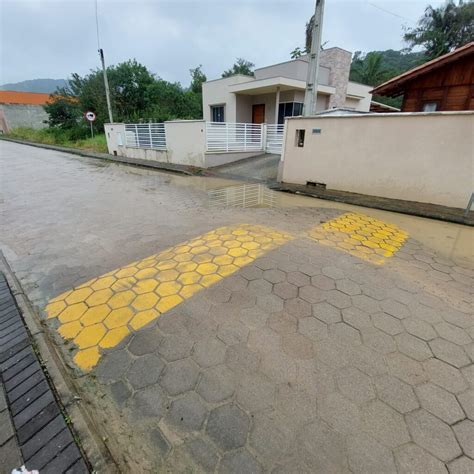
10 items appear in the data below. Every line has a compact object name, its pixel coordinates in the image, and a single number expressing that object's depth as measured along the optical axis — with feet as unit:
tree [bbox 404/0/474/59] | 65.21
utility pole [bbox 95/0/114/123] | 48.44
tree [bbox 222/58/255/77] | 123.85
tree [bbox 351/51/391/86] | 86.43
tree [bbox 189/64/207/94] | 114.73
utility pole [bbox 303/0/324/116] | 22.77
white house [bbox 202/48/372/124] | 44.83
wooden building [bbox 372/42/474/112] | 24.79
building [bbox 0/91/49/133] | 114.42
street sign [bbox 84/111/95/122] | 57.97
